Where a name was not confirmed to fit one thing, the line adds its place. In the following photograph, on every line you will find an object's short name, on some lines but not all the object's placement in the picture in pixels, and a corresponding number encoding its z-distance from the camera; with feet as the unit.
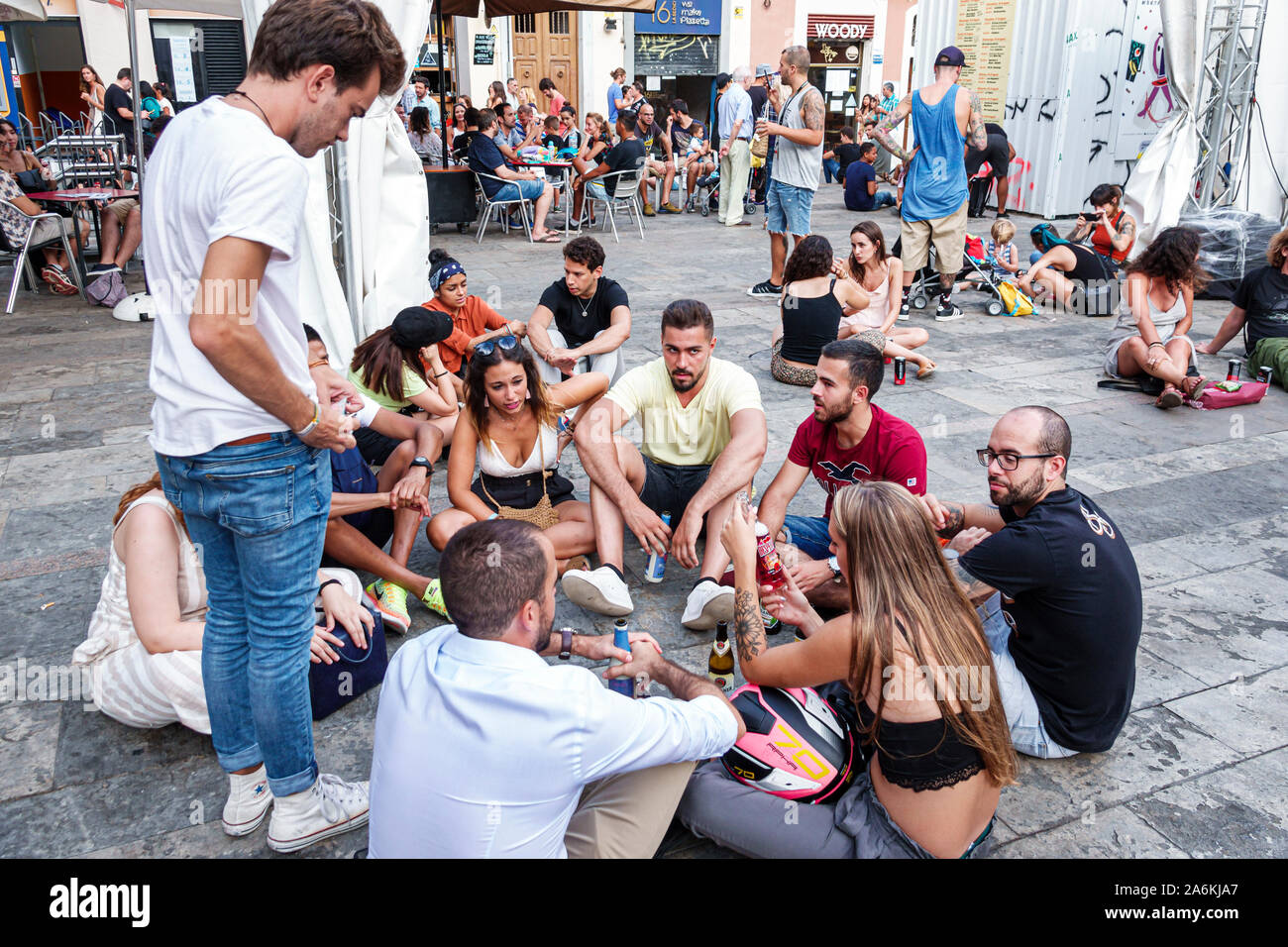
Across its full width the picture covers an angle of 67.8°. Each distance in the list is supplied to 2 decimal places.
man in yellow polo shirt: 11.81
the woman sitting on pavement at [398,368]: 14.46
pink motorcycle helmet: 7.98
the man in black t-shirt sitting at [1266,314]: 21.16
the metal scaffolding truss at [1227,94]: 29.12
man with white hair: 41.81
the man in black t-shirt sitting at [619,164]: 38.32
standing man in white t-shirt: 6.13
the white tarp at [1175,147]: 29.14
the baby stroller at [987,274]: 28.09
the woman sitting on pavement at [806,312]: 20.30
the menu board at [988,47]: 41.98
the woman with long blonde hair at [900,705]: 6.98
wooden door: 67.82
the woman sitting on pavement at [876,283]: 22.07
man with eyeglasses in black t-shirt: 8.63
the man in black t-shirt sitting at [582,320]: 17.80
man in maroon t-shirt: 11.86
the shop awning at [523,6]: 36.74
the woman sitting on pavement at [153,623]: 8.77
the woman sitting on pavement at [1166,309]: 19.92
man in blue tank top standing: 26.61
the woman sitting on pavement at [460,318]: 17.46
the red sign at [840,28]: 70.90
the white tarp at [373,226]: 17.60
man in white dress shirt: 5.92
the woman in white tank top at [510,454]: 12.84
